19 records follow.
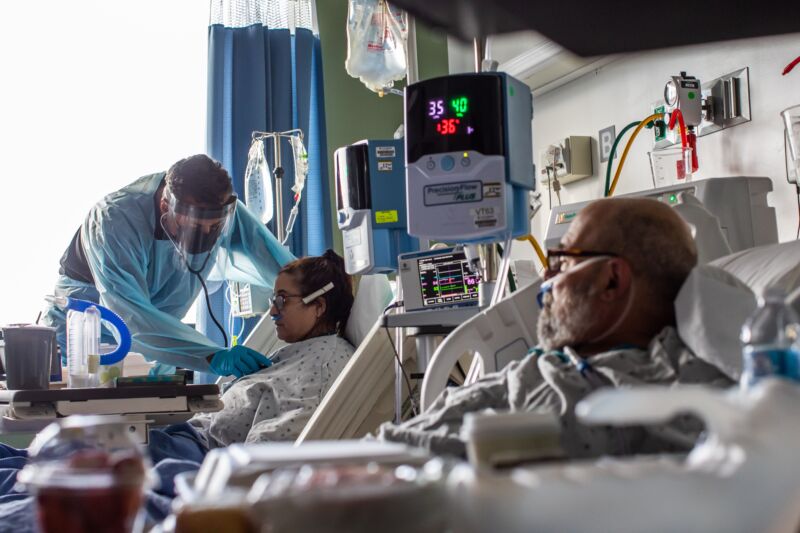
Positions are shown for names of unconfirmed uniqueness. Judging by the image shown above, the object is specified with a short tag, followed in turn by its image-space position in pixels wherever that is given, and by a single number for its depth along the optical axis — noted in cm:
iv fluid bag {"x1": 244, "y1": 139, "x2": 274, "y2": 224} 430
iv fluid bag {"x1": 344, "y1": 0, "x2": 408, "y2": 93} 368
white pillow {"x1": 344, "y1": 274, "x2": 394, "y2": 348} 350
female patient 319
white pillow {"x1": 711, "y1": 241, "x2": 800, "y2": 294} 192
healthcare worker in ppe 343
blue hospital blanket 189
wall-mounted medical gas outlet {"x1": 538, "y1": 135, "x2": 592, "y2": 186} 377
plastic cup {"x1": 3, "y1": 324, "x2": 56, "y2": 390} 279
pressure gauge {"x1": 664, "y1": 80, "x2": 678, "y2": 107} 306
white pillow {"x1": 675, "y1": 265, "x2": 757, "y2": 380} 154
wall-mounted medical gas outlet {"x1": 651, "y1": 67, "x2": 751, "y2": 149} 295
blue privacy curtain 482
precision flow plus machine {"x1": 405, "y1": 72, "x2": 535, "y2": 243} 228
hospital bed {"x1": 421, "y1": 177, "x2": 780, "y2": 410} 215
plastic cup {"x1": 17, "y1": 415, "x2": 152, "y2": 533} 78
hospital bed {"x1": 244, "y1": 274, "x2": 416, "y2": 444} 282
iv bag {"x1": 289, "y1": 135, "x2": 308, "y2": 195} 452
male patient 170
